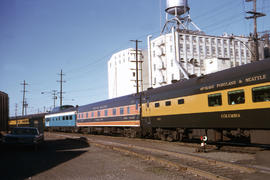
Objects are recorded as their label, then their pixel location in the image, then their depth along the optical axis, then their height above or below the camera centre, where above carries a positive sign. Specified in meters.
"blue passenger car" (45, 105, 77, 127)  38.64 -0.52
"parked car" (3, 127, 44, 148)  14.77 -1.25
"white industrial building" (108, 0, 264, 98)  64.10 +14.94
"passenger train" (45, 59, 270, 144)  11.62 +0.20
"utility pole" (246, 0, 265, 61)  28.67 +10.21
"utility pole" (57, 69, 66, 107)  59.12 +6.82
